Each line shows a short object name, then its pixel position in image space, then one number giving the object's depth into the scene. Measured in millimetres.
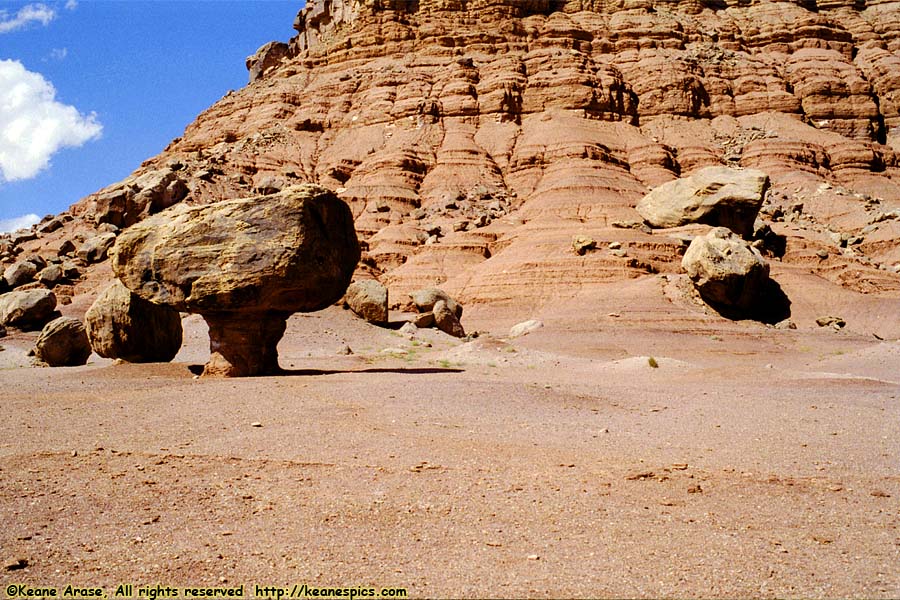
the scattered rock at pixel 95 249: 47188
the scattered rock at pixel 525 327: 33312
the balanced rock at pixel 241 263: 14398
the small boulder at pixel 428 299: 34031
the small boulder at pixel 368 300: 30875
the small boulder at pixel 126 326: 18422
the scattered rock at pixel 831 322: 36016
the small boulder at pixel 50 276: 42406
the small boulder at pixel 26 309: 29438
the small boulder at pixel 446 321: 32344
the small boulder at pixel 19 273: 42344
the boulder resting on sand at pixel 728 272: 35781
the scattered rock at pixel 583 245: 43469
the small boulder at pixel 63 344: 21328
